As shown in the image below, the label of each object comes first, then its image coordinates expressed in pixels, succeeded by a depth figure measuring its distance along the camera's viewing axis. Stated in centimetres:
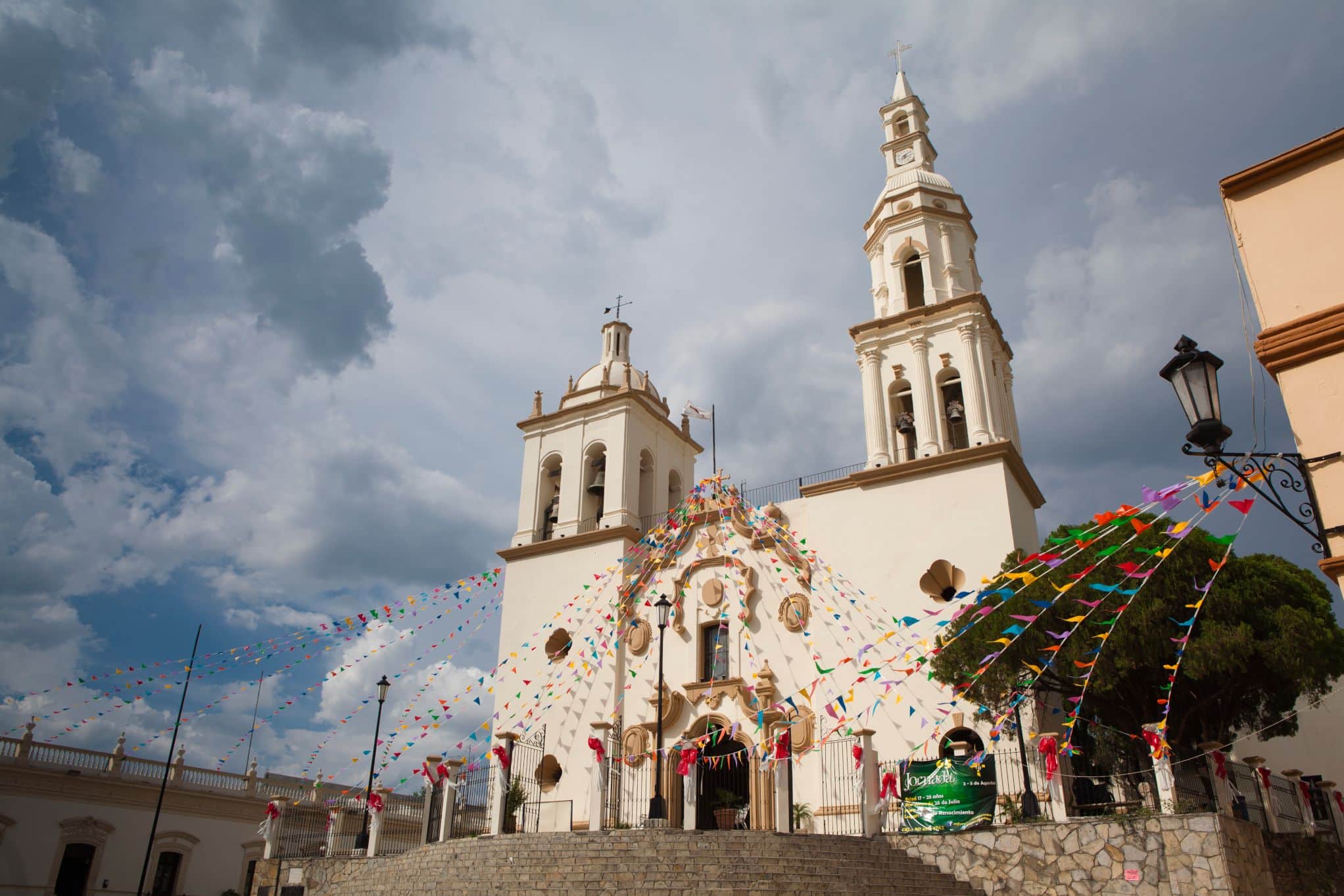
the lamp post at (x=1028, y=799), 1380
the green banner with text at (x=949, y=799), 1418
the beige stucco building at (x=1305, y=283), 536
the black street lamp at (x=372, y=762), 1728
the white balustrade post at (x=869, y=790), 1446
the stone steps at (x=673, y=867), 1203
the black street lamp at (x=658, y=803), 1558
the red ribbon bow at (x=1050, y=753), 1302
